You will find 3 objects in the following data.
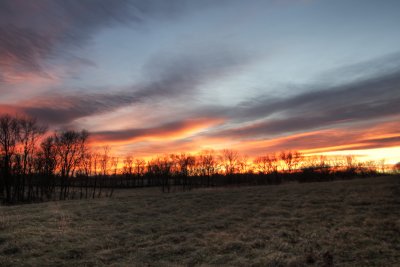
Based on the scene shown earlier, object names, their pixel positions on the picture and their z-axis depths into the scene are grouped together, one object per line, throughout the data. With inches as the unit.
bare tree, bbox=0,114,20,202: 2454.5
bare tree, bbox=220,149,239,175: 5338.6
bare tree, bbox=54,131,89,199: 2982.3
